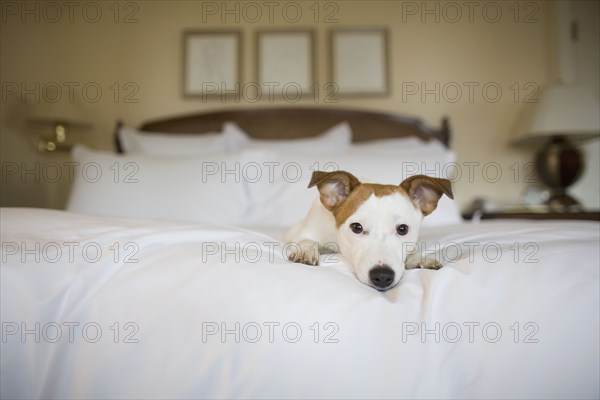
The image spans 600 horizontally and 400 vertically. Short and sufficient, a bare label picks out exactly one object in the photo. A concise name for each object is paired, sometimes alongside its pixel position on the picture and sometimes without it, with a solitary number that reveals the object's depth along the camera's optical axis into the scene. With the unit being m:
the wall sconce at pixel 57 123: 3.03
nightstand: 2.62
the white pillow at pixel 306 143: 2.72
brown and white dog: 1.04
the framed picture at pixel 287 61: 3.41
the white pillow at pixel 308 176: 2.17
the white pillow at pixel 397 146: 2.63
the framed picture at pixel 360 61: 3.40
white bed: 0.74
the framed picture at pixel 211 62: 3.46
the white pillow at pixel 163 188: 2.05
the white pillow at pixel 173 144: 2.74
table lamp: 2.80
